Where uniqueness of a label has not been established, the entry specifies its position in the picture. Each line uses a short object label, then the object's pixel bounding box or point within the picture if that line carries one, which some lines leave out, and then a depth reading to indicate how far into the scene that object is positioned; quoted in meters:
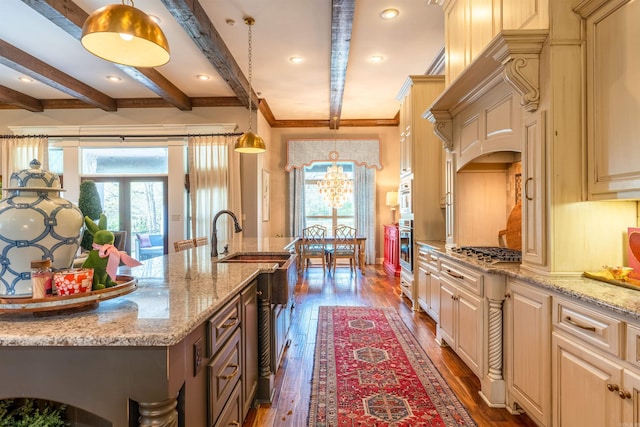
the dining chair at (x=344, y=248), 6.32
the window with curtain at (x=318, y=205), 7.83
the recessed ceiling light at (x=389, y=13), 3.32
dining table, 6.41
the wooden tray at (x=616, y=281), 1.47
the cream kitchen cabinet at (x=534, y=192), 1.84
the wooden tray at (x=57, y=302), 1.00
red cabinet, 6.31
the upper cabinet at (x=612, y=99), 1.48
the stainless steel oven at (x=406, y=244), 4.26
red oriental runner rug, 2.00
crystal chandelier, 6.87
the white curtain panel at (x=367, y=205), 7.57
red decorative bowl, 1.07
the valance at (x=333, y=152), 7.55
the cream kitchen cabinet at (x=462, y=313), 2.24
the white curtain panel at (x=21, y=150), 5.84
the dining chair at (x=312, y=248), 6.32
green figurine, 1.16
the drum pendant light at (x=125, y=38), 1.55
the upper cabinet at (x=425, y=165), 4.12
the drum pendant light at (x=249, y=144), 3.63
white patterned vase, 1.05
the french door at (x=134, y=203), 6.02
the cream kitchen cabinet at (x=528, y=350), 1.68
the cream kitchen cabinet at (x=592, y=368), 1.24
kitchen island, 0.92
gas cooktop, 2.24
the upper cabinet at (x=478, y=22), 1.92
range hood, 1.84
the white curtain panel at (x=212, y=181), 5.75
